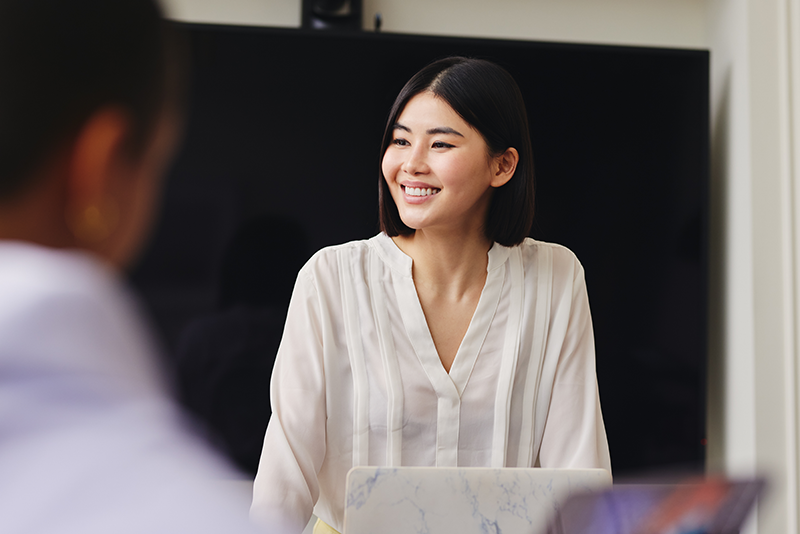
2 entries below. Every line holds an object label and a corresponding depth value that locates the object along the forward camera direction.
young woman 1.31
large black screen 1.93
